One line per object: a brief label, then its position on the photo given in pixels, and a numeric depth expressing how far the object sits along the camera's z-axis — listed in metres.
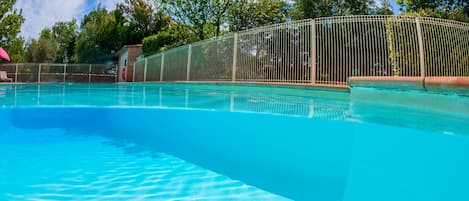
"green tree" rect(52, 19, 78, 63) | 39.44
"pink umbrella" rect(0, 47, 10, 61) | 17.78
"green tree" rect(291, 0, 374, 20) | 15.91
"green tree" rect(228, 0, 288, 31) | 19.16
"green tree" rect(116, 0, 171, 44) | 28.17
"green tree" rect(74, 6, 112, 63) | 31.39
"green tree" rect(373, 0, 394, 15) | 15.80
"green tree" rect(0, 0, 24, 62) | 23.42
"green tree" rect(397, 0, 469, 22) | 11.71
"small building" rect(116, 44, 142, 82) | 24.95
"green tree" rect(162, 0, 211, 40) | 18.86
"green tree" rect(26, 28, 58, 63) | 37.88
